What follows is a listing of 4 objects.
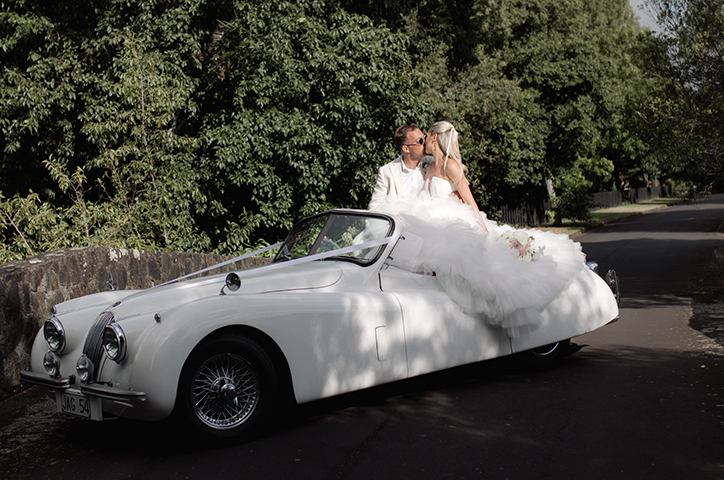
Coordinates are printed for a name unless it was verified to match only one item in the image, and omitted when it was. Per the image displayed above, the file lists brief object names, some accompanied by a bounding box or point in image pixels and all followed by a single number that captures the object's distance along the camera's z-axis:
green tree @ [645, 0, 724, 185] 17.09
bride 5.53
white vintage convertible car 4.23
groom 6.79
